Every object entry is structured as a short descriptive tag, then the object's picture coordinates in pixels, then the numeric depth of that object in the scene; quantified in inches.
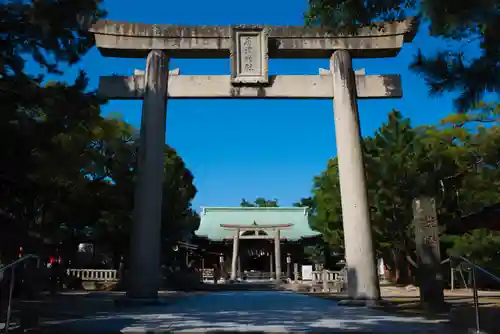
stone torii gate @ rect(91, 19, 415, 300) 442.0
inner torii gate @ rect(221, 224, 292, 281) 1072.8
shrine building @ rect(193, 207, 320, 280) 1117.1
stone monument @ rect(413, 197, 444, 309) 358.3
